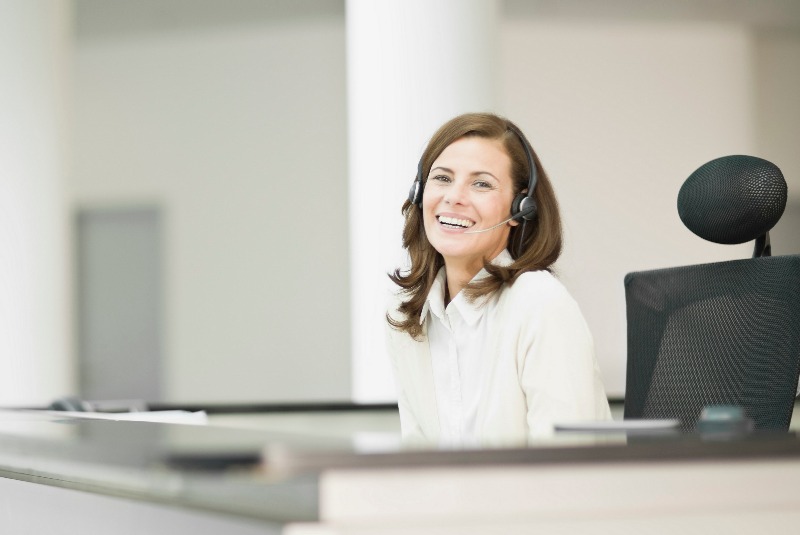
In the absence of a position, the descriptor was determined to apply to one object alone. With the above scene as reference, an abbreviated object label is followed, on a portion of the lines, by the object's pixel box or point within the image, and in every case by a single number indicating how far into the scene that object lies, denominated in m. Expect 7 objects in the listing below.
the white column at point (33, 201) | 5.45
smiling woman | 3.90
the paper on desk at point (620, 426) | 3.25
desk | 2.55
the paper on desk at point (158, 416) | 3.88
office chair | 3.88
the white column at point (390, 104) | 5.31
